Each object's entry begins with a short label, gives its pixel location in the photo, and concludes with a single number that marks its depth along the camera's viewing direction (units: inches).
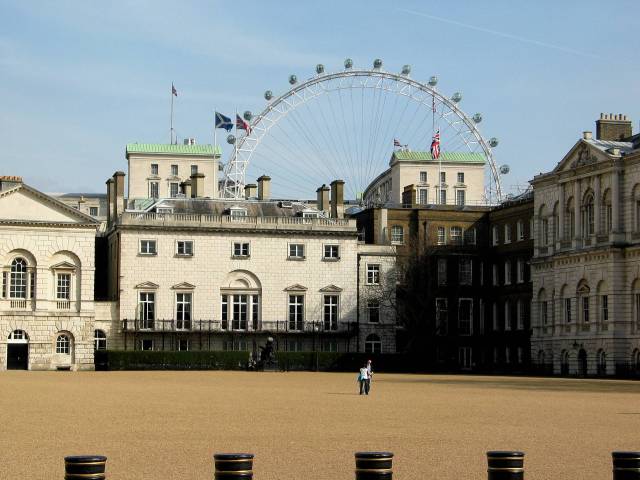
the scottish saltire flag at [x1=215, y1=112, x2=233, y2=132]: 4488.2
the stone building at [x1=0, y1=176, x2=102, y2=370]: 3619.6
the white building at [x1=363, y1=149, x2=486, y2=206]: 5595.5
